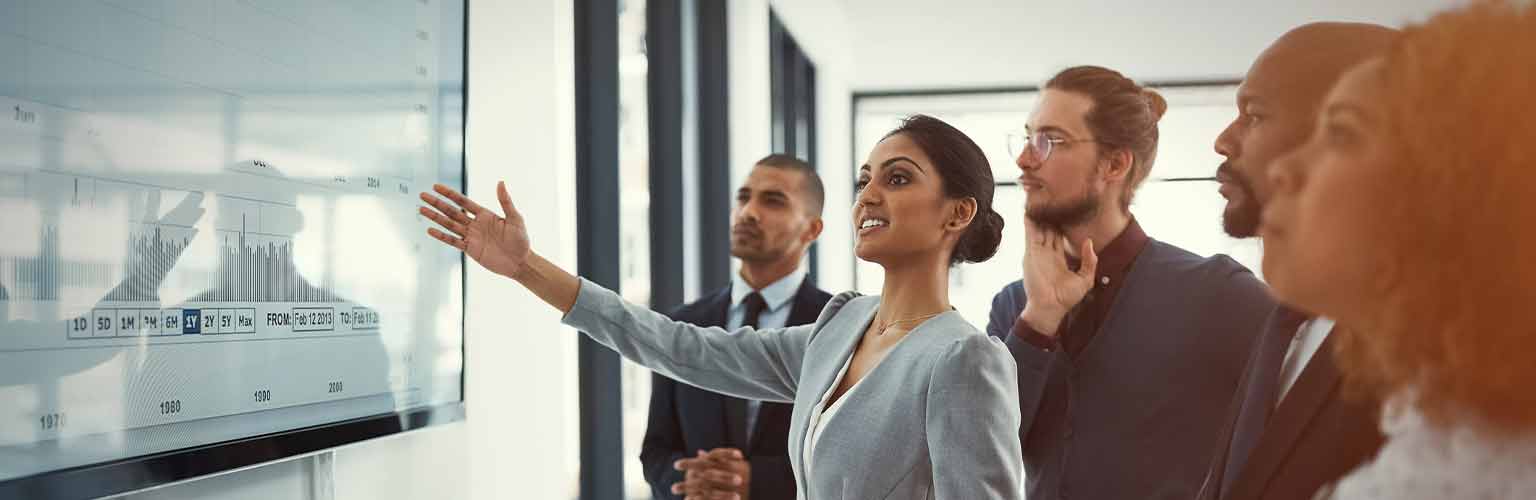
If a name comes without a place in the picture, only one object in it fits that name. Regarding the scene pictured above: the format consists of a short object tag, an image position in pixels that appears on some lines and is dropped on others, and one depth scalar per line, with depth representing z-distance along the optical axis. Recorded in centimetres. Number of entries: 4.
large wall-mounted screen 144
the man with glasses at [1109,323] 186
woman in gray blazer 170
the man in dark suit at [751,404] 293
